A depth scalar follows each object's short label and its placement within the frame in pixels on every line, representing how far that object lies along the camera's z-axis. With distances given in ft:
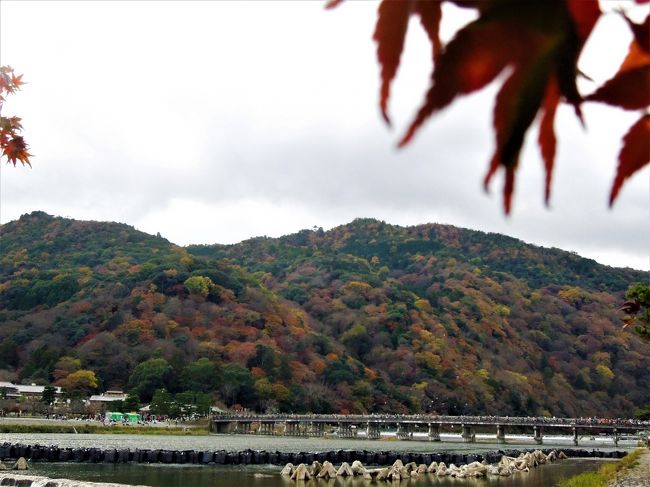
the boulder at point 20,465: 71.20
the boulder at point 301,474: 74.49
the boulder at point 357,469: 79.87
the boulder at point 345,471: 78.20
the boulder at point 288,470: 77.66
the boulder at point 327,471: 76.18
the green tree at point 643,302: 50.21
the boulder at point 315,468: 76.94
